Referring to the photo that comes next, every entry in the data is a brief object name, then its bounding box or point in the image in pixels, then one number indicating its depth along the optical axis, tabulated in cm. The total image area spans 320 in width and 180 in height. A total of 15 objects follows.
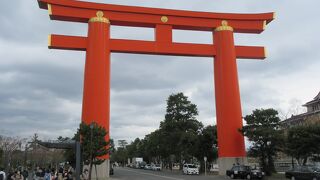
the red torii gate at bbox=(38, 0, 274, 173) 2661
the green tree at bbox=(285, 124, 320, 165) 2443
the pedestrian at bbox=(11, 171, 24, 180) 1345
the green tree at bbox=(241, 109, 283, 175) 2793
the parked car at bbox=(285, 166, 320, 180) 2107
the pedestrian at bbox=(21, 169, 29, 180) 2002
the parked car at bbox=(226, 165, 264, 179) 2612
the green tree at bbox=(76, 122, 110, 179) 2432
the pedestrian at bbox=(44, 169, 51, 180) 1666
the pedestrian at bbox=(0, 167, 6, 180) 1220
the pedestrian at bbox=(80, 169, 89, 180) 2034
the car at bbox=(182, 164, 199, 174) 3955
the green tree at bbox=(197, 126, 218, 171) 3869
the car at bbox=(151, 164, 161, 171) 5740
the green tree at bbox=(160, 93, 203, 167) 4672
